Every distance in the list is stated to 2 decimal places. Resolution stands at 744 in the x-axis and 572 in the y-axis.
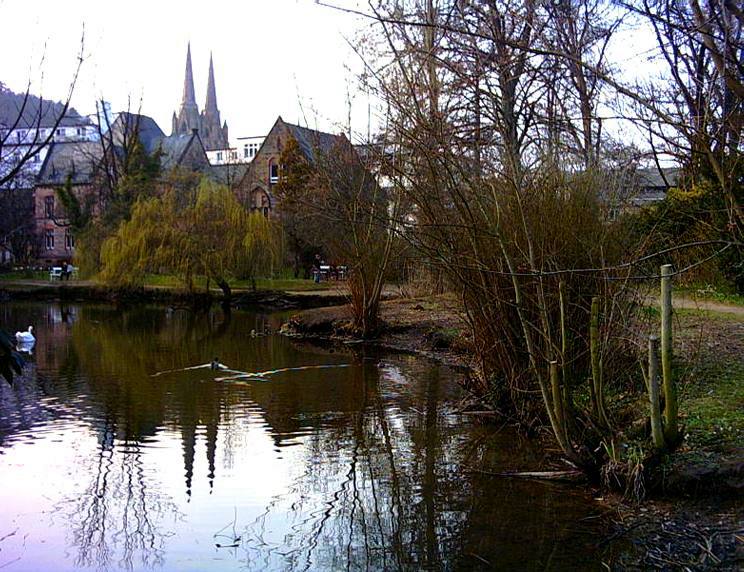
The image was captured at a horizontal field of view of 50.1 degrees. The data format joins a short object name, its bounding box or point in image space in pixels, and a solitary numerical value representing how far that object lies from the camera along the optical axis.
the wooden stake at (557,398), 6.04
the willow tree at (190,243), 27.78
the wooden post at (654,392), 5.48
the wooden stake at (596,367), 5.80
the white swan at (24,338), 16.36
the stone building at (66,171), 52.12
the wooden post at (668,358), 5.45
